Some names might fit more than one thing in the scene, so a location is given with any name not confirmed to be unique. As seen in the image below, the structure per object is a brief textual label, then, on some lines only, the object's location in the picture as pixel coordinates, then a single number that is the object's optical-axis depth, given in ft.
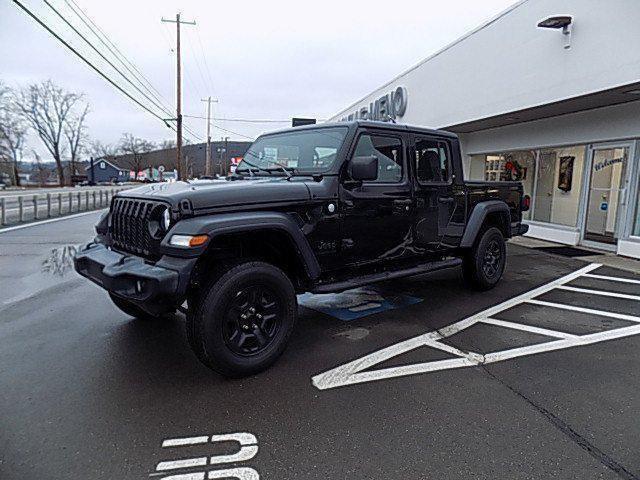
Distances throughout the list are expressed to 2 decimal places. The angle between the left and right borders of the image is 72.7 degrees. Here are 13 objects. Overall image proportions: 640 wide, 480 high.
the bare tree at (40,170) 218.18
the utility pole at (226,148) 231.55
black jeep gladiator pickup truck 10.02
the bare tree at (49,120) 200.19
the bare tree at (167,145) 289.17
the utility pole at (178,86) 85.05
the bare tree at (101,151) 266.77
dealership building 24.58
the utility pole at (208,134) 168.35
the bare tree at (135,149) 286.25
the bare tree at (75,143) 231.50
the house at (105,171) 277.27
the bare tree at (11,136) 139.95
